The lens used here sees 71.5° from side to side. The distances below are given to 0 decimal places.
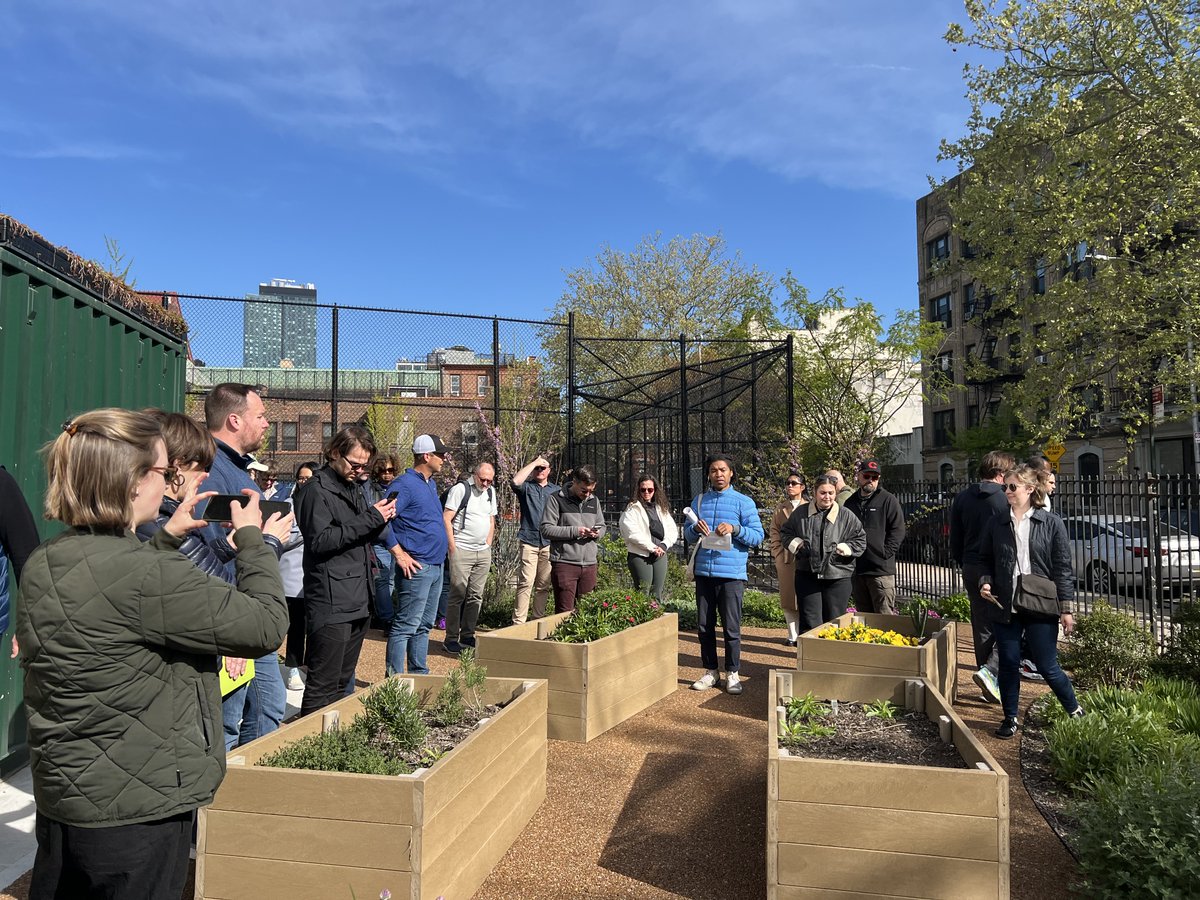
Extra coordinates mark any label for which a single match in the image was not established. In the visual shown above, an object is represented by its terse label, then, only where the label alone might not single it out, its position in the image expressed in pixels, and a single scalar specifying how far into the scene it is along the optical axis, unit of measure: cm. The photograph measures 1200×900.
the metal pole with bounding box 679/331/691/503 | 1327
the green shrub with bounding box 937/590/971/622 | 1045
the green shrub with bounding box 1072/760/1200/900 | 283
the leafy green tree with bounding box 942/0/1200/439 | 1416
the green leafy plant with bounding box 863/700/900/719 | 447
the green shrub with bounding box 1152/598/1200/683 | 646
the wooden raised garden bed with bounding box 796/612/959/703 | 568
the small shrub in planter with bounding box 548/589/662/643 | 586
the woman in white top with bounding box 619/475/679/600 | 827
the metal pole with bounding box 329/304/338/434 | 1117
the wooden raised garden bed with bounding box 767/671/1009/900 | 301
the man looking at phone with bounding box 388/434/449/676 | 583
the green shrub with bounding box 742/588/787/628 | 1026
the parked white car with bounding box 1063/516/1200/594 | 864
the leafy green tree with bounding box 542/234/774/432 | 3219
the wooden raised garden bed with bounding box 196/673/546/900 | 287
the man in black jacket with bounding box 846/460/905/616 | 779
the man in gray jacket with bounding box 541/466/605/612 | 737
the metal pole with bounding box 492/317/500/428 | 1209
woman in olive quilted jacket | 194
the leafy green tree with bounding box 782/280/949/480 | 2238
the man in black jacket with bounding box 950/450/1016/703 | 608
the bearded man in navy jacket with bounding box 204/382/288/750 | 350
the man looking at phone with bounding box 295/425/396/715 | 441
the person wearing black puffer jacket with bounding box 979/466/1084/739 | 548
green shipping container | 437
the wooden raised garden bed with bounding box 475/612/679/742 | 539
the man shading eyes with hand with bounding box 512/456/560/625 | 863
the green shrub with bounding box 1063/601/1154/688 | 684
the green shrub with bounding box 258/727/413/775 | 313
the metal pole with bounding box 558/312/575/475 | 1249
